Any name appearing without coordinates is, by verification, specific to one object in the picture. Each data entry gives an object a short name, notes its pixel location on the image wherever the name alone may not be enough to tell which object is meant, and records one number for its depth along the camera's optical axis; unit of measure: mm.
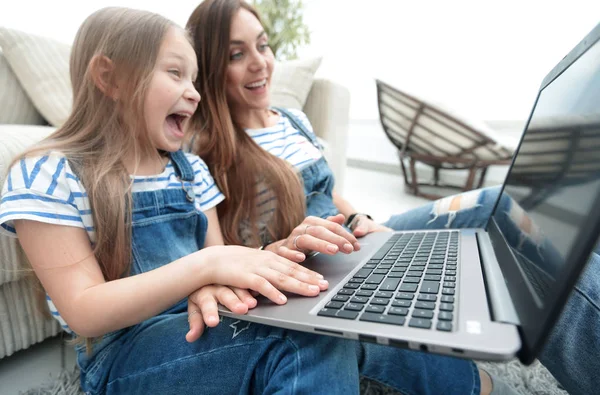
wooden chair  1979
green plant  2217
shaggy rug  638
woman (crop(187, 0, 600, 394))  777
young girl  410
